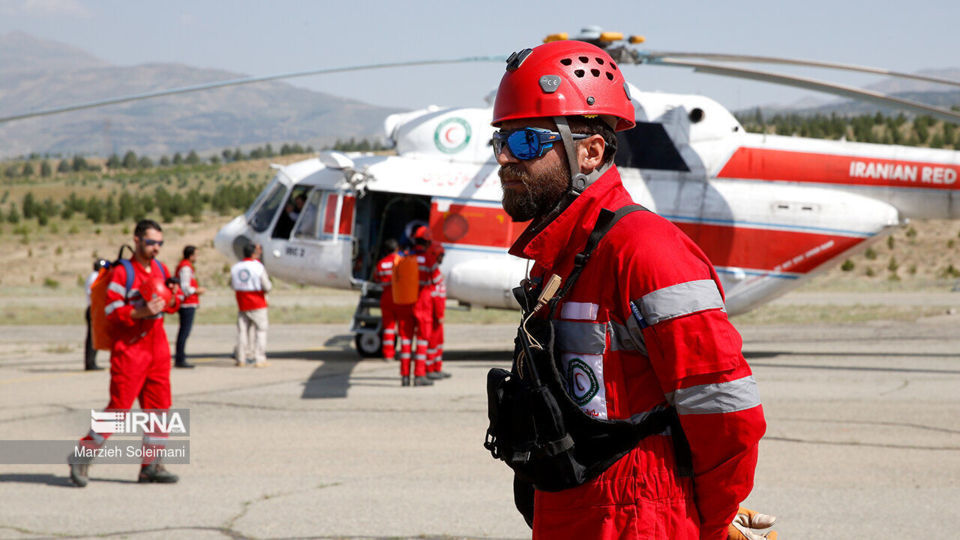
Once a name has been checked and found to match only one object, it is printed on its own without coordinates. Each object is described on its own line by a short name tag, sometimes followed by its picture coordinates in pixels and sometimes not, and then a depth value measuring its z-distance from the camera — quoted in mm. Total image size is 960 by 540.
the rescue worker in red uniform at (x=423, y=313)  11383
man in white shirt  13727
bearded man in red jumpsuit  2279
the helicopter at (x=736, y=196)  12508
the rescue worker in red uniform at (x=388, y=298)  12595
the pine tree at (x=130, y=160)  100006
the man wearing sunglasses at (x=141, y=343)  7055
